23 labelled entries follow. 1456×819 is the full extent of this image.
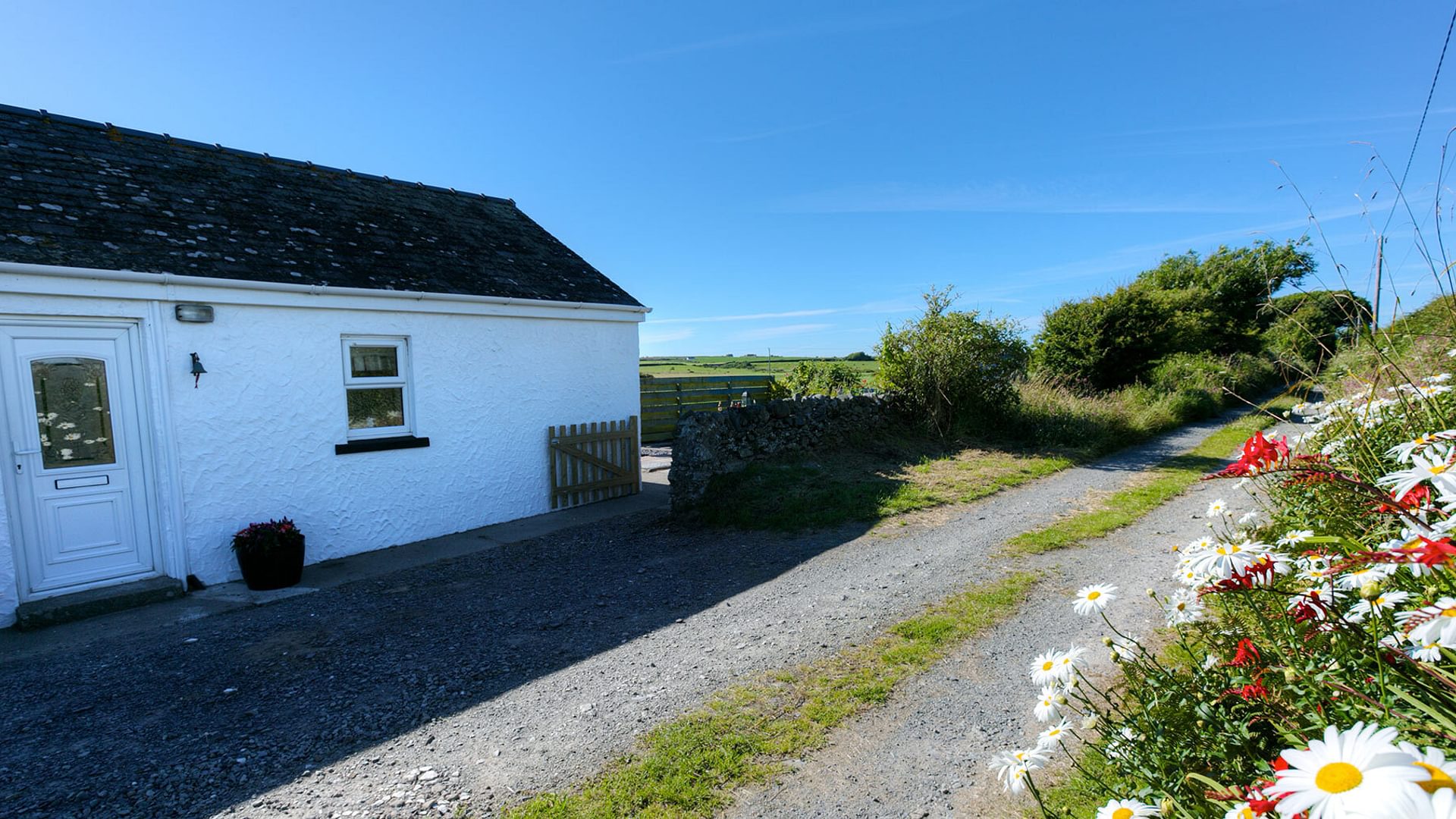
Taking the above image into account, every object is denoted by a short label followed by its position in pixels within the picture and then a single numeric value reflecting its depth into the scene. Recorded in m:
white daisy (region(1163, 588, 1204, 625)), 2.51
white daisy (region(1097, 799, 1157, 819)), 1.61
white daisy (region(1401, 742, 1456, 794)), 0.99
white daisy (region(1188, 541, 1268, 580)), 2.02
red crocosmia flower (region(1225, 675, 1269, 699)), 1.97
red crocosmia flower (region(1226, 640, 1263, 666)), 2.20
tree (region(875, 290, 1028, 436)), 12.49
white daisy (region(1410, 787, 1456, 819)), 0.93
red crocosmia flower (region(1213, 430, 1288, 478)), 2.08
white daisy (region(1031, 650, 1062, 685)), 2.25
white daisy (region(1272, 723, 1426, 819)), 1.00
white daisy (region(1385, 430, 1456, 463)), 1.83
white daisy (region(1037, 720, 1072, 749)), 1.99
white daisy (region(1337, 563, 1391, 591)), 1.74
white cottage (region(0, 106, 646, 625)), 5.76
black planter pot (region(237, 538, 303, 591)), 6.32
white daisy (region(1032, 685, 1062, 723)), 2.21
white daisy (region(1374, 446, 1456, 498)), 1.51
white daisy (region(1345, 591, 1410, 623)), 1.57
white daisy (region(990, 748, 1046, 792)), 1.95
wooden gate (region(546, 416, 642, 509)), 9.59
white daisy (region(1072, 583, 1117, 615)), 2.39
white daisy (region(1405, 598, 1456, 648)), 1.27
